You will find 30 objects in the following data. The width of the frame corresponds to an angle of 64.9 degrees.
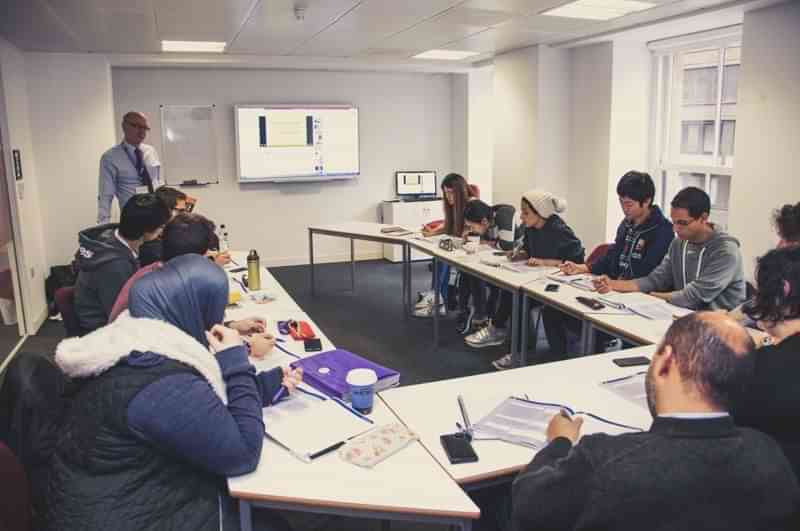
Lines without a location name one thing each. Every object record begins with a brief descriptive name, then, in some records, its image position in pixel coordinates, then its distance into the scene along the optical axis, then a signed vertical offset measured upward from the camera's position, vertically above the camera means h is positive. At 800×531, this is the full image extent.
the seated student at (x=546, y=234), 4.24 -0.52
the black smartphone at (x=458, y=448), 1.73 -0.81
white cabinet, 7.80 -0.71
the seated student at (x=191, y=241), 2.29 -0.30
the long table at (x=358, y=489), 1.53 -0.83
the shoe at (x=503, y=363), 4.30 -1.41
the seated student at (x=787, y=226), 2.62 -0.30
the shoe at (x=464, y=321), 5.12 -1.35
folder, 2.17 -0.76
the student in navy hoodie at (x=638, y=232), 3.64 -0.46
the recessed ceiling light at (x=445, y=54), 6.49 +1.07
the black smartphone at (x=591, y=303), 3.17 -0.75
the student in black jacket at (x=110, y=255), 2.70 -0.41
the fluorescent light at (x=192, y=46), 5.71 +1.04
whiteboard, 6.93 +0.17
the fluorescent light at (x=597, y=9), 4.34 +1.03
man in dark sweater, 1.11 -0.56
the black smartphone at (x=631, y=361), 2.42 -0.79
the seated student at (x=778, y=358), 1.47 -0.50
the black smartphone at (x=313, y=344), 2.59 -0.76
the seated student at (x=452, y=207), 5.20 -0.42
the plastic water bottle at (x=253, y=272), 3.61 -0.65
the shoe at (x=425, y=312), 5.63 -1.37
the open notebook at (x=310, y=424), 1.79 -0.80
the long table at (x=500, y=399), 1.74 -0.81
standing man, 4.87 -0.06
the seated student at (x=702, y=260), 3.10 -0.53
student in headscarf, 1.40 -0.62
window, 5.20 +0.34
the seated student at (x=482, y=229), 5.00 -0.58
